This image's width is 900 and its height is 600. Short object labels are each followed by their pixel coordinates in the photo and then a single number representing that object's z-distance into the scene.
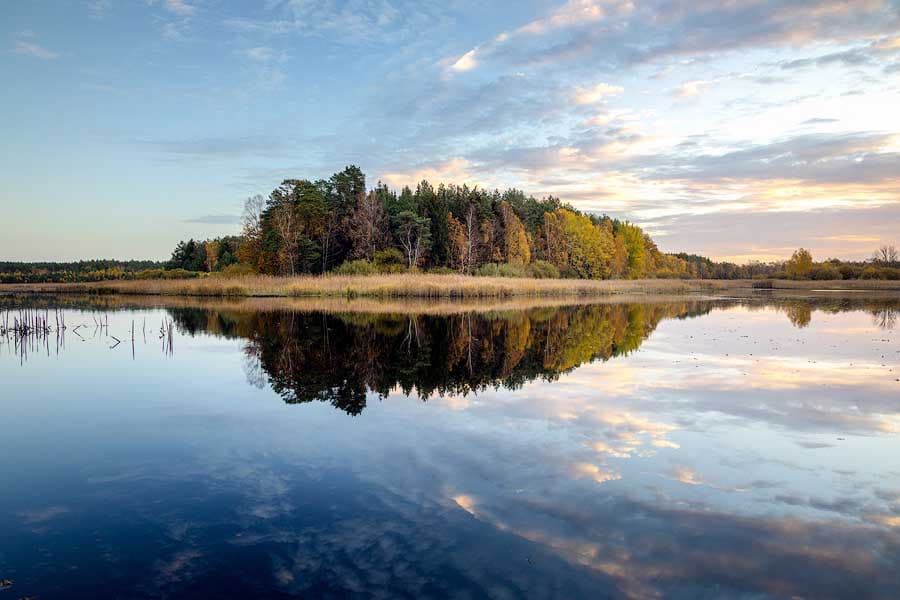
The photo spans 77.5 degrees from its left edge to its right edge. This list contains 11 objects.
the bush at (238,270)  69.31
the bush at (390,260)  61.72
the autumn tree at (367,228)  64.56
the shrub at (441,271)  63.20
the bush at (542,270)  69.56
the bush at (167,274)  73.22
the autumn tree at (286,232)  63.47
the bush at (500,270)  60.94
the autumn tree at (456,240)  70.50
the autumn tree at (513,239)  74.88
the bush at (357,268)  56.84
